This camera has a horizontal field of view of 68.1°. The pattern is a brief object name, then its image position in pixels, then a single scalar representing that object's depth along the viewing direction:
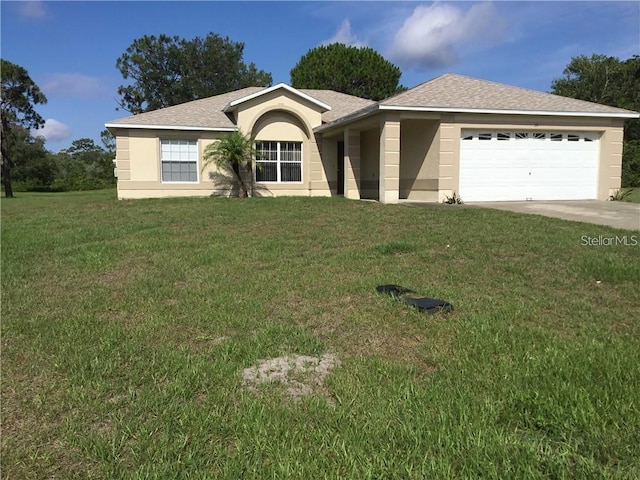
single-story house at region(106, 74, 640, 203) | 15.80
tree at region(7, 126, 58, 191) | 44.16
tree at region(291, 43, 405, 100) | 39.78
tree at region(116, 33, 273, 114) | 47.47
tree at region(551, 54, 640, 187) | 42.69
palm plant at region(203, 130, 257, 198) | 19.06
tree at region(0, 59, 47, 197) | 32.97
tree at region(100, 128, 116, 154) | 64.54
